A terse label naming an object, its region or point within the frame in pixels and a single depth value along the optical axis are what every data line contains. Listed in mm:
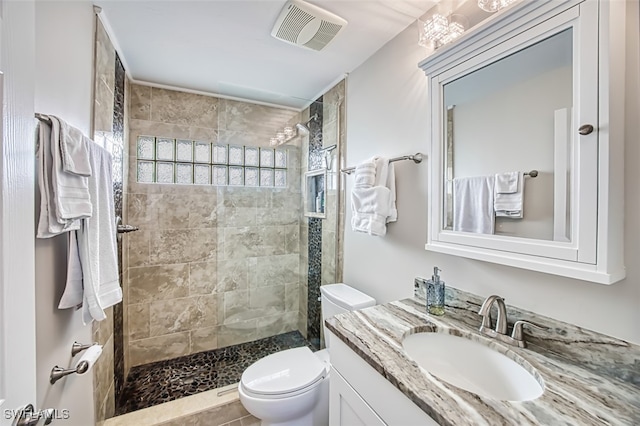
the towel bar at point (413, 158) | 1345
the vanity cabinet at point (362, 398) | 711
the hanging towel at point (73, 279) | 924
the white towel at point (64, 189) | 820
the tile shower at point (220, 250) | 2121
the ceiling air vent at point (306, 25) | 1290
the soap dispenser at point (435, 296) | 1148
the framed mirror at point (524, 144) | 726
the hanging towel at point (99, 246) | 948
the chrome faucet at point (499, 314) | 946
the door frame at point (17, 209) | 518
